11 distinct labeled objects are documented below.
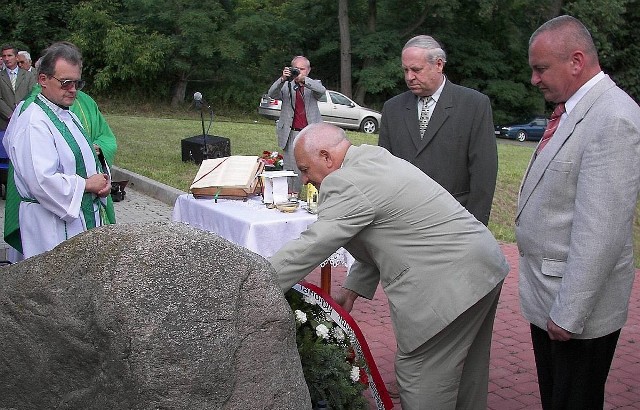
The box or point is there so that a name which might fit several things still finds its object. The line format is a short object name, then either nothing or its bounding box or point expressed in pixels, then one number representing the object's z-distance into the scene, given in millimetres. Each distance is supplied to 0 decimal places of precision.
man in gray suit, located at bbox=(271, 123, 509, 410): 3035
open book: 5547
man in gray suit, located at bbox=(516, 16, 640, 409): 2857
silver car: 26719
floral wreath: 3164
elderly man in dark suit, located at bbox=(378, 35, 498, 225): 4645
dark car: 31781
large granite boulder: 2359
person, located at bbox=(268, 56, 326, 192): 9422
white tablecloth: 4930
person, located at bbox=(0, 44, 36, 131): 11297
